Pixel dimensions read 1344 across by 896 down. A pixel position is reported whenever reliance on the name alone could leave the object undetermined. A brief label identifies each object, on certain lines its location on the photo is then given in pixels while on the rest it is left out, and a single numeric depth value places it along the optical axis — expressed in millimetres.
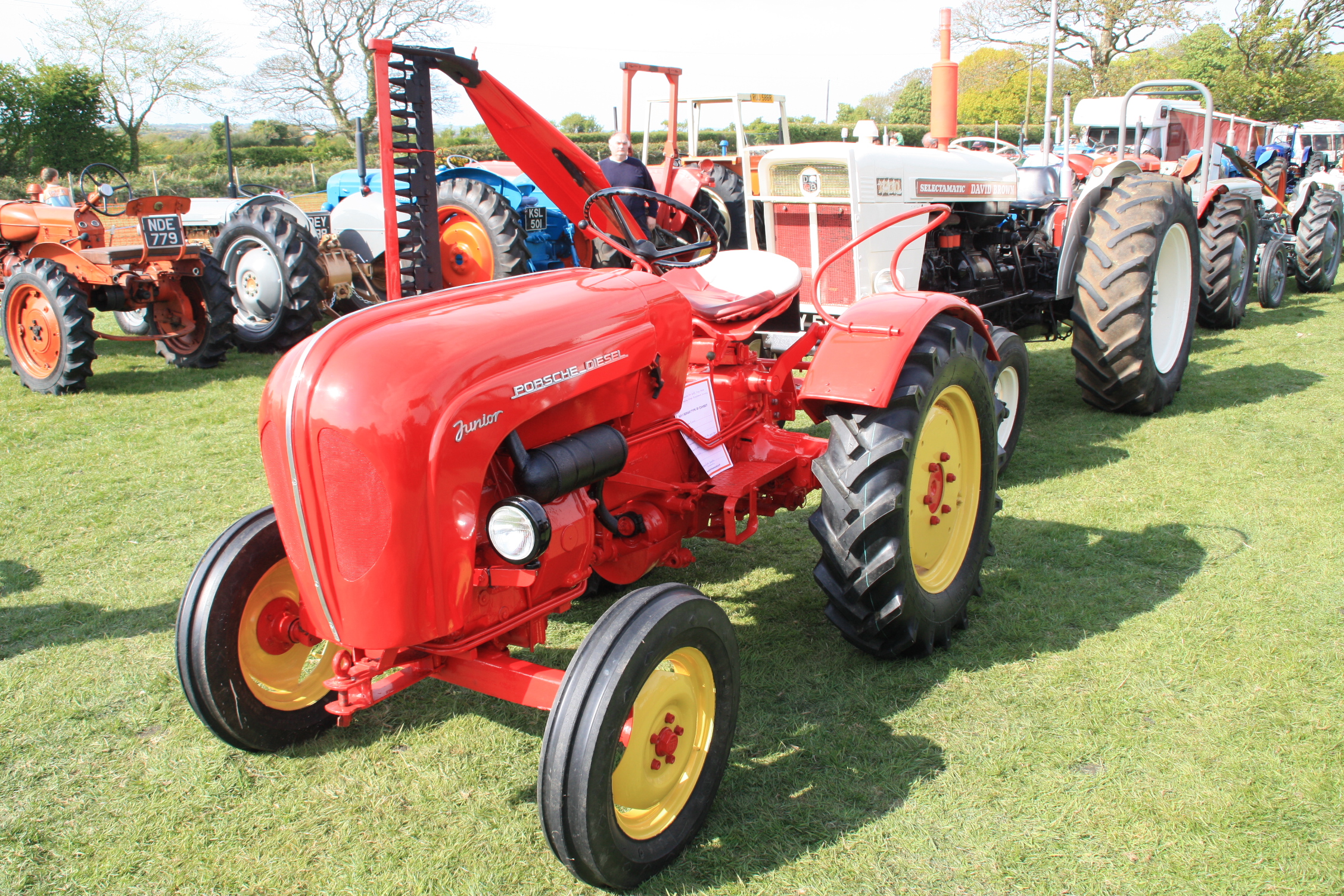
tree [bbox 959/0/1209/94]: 29234
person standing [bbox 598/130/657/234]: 6727
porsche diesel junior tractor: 1850
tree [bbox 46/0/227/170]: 29172
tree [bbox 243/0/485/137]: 31438
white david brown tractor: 4902
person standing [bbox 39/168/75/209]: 9461
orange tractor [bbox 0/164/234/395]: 6836
